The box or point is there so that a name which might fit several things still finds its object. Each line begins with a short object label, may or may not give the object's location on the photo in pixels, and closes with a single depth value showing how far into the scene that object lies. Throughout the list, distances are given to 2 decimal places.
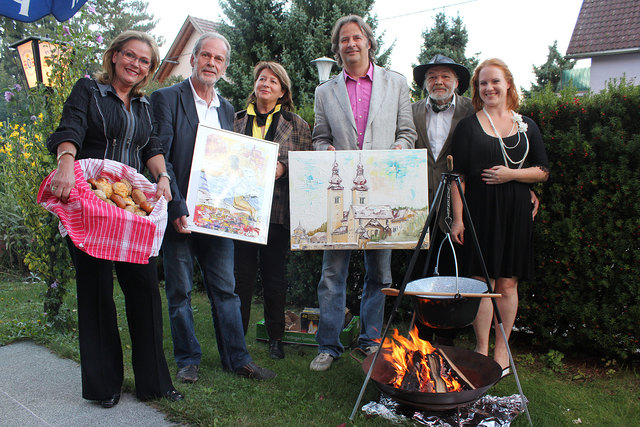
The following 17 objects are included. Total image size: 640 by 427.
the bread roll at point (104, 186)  2.71
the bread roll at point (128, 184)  2.84
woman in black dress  3.39
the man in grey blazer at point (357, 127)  3.74
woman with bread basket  2.84
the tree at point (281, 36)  11.89
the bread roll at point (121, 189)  2.77
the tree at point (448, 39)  17.39
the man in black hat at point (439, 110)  3.70
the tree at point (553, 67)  26.09
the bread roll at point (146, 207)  2.83
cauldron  2.67
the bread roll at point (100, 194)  2.66
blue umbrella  3.37
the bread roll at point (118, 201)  2.73
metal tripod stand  2.79
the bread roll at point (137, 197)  2.85
